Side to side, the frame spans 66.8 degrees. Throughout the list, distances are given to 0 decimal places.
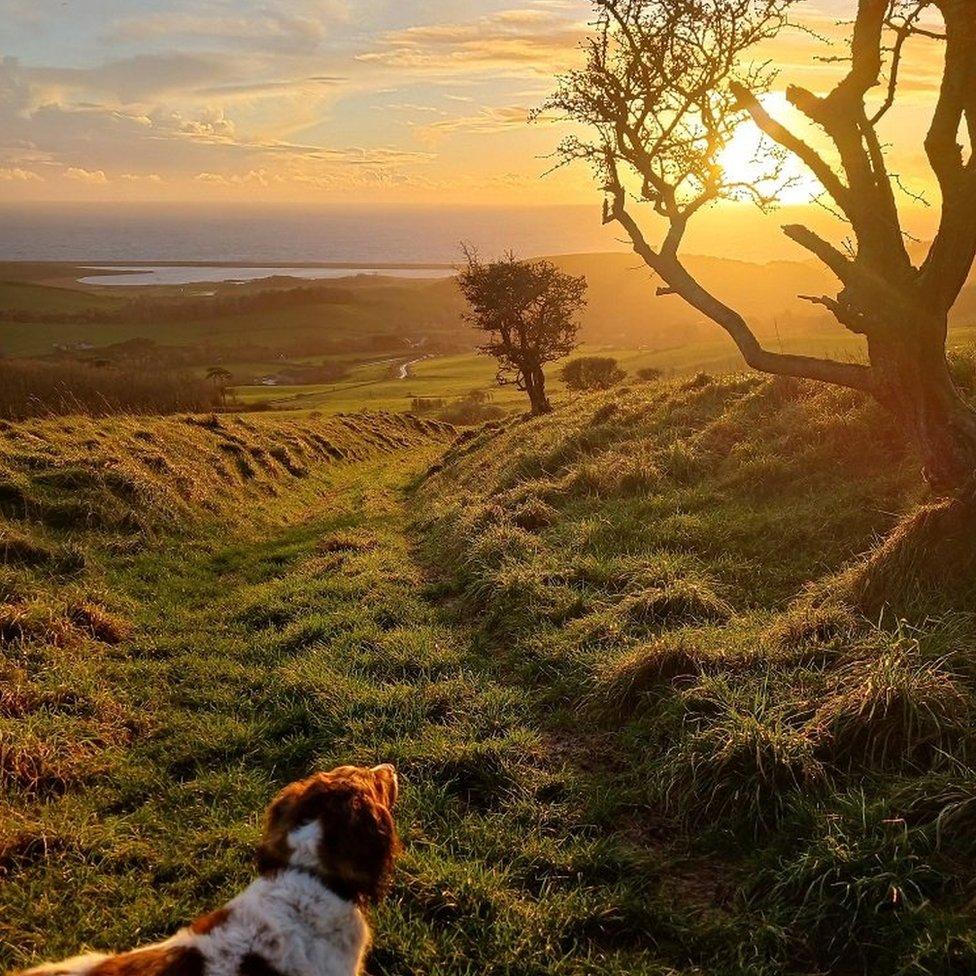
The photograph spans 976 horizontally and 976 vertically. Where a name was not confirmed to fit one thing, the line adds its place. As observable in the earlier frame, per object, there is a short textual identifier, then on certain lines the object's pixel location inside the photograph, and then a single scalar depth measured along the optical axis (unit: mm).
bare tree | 7430
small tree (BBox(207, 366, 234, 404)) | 41200
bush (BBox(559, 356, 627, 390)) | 51141
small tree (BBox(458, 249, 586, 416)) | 38594
